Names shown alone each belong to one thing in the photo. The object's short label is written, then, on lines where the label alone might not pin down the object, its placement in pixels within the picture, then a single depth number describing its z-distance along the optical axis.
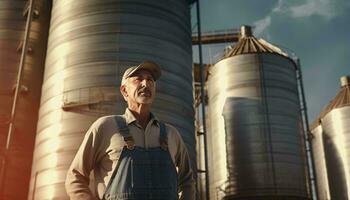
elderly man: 2.80
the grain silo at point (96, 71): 15.19
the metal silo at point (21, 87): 18.27
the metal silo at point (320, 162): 33.88
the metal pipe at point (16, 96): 16.81
